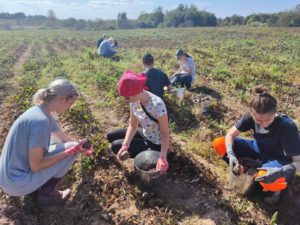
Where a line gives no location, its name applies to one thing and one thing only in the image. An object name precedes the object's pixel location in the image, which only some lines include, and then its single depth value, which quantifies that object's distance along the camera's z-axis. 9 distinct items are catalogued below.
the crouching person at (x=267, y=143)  2.14
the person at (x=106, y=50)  9.33
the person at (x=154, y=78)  4.08
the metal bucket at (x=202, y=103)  4.18
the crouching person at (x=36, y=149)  2.06
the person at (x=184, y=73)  5.22
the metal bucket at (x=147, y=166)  2.53
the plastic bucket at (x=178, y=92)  4.50
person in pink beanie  2.31
